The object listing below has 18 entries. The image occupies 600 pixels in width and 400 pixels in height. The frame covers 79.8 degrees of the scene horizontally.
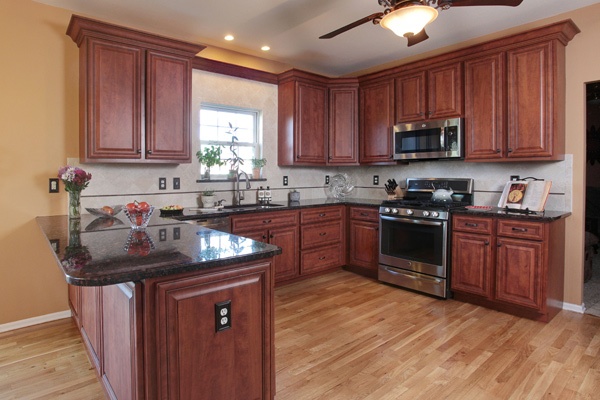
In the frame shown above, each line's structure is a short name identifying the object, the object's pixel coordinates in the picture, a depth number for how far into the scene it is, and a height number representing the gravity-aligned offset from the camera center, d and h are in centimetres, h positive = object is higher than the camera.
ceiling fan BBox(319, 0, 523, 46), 216 +112
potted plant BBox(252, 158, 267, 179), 430 +34
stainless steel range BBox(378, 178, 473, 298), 359 -46
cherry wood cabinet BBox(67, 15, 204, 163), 294 +88
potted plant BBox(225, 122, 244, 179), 421 +41
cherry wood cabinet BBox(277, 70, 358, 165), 446 +95
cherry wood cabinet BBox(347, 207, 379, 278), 428 -58
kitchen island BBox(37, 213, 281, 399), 135 -50
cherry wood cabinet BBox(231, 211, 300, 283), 365 -41
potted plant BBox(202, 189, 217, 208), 375 -5
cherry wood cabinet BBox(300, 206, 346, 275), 420 -55
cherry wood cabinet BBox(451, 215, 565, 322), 300 -64
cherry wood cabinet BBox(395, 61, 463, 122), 377 +111
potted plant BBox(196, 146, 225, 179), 379 +39
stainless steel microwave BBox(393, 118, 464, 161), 376 +60
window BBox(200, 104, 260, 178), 402 +74
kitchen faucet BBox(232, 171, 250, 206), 409 +2
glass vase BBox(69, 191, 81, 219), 282 -8
